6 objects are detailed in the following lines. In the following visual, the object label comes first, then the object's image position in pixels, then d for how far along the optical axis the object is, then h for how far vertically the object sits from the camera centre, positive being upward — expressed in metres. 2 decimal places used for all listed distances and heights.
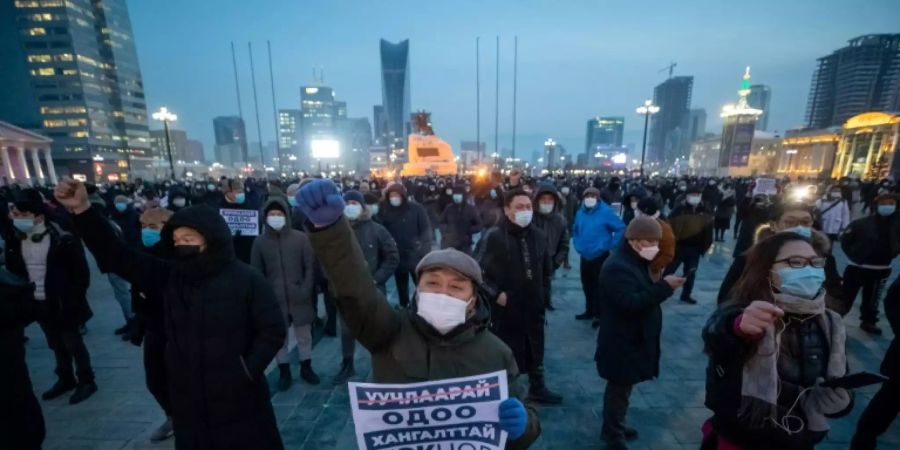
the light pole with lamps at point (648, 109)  23.23 +2.80
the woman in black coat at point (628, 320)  3.14 -1.42
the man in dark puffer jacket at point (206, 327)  2.59 -1.17
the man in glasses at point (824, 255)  3.84 -1.07
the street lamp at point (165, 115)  22.75 +2.32
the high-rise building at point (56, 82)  79.19 +15.13
